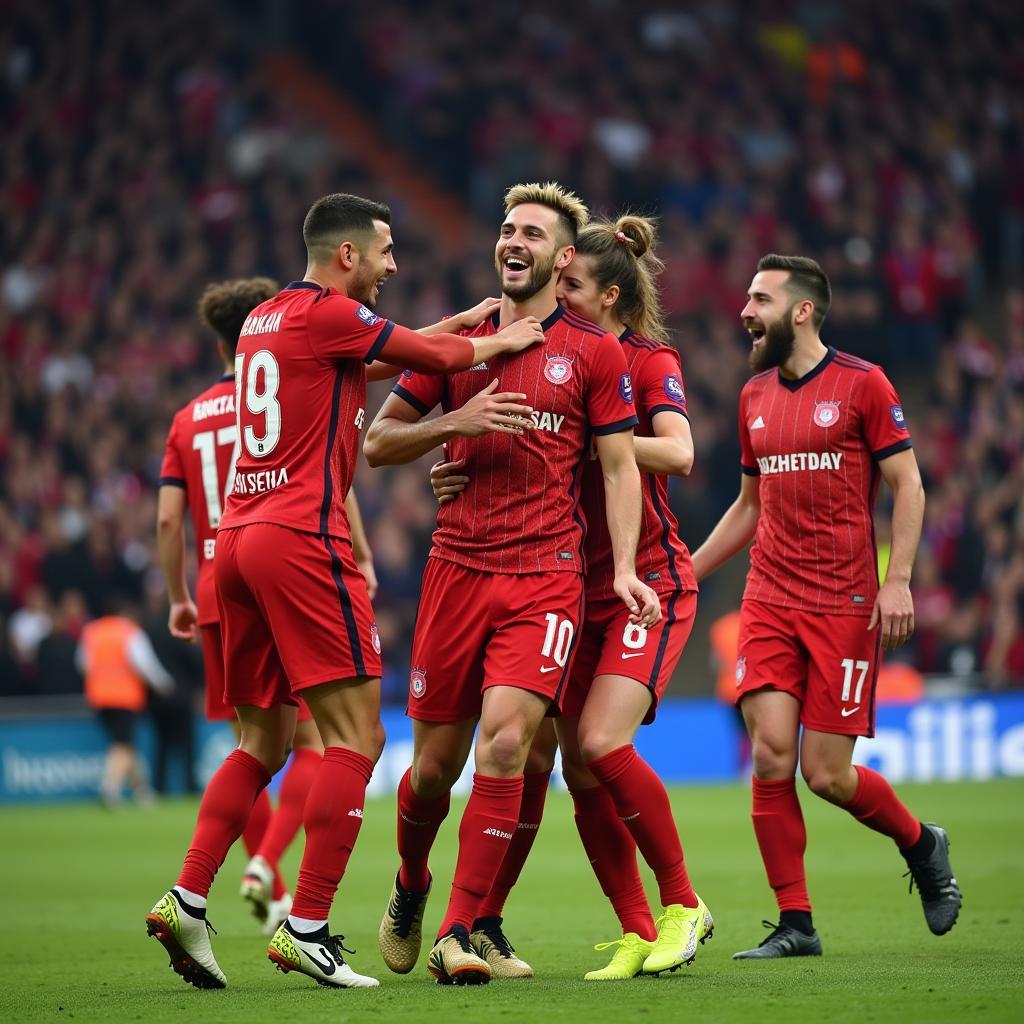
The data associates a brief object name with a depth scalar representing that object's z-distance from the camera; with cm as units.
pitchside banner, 3584
